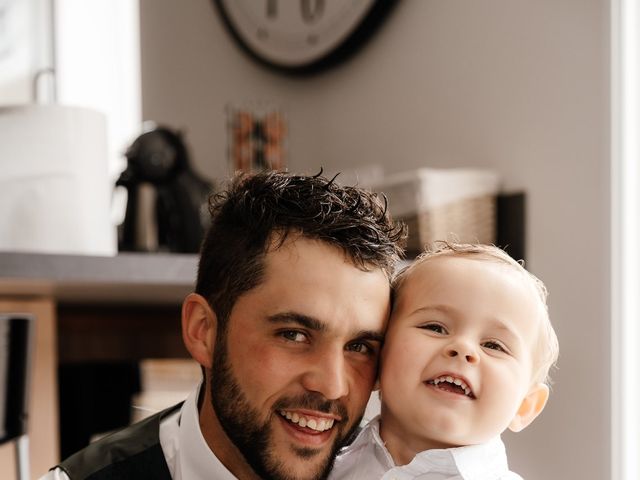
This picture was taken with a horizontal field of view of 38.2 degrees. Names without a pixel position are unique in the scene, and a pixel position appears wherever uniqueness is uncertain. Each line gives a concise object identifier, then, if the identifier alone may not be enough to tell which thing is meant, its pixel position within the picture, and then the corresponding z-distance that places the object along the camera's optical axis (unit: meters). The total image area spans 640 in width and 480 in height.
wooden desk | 1.65
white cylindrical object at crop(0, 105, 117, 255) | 1.75
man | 1.21
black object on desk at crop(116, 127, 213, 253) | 2.27
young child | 1.15
